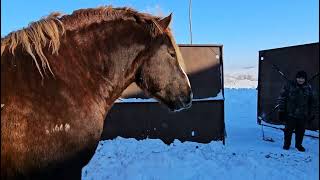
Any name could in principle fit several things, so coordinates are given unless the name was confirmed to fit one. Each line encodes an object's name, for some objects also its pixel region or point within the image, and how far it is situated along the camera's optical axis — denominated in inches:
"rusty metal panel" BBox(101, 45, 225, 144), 328.8
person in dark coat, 306.5
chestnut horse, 87.7
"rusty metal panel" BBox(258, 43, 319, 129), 346.6
